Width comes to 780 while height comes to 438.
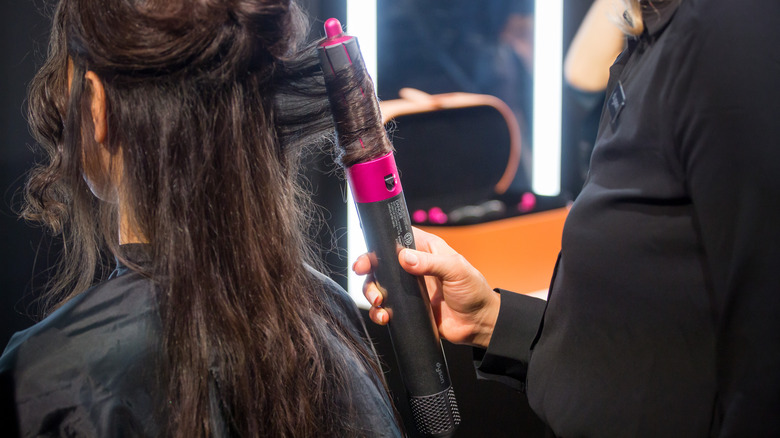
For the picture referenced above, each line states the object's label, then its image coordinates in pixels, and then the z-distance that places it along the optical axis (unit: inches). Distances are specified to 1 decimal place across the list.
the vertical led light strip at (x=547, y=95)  93.8
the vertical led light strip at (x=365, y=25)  73.6
